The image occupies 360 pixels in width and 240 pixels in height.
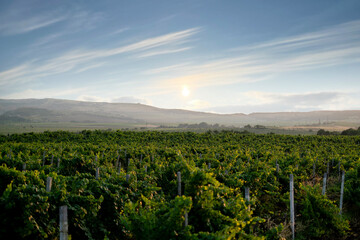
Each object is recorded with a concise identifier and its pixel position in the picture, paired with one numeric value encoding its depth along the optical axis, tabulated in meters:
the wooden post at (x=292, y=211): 7.46
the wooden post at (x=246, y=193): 6.28
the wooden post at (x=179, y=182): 6.86
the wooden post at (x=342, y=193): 9.52
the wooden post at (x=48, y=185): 5.89
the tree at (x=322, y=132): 68.31
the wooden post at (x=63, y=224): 3.87
